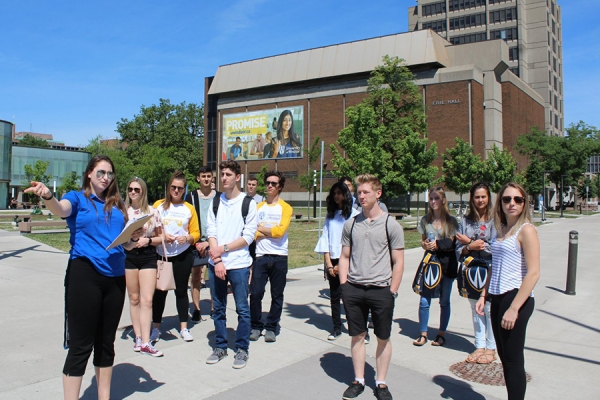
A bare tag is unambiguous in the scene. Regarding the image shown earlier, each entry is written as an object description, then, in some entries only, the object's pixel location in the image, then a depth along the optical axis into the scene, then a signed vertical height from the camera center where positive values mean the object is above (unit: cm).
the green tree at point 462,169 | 3553 +341
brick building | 4775 +1365
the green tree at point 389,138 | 2645 +466
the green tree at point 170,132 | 7438 +1288
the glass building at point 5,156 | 5578 +655
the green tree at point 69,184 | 4687 +275
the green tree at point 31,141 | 10946 +1645
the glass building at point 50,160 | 6600 +740
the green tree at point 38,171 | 4788 +415
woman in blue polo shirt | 343 -46
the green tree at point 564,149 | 5209 +720
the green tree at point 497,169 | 3638 +350
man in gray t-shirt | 414 -58
